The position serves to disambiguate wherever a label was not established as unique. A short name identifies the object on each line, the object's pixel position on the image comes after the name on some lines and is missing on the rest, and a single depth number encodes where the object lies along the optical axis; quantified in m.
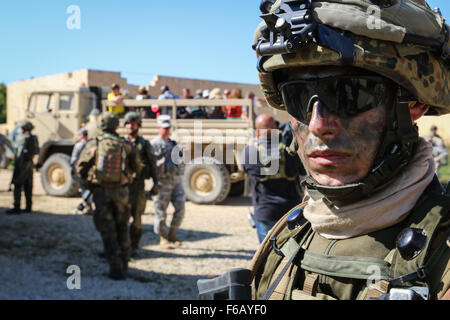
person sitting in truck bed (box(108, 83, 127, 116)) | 11.37
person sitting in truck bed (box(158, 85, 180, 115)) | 11.51
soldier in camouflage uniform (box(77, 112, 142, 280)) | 5.70
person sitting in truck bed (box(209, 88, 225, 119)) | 11.29
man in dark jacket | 4.78
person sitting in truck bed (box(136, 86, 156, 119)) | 11.77
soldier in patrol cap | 7.04
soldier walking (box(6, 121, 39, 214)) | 9.42
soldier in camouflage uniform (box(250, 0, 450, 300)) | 1.31
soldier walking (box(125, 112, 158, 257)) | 6.88
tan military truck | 10.80
